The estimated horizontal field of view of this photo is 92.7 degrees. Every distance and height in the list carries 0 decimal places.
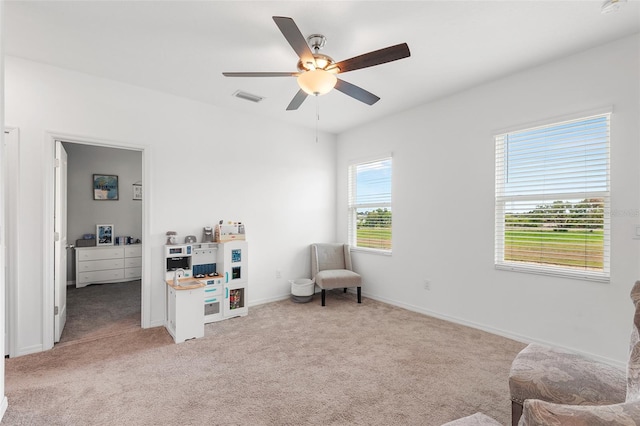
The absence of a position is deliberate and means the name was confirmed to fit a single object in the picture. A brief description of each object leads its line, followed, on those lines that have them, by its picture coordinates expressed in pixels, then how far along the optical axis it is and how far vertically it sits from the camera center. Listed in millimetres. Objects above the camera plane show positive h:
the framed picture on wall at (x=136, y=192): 6230 +363
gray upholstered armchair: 4332 -906
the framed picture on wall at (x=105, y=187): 5843 +439
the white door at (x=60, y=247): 3088 -396
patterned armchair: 1181 -829
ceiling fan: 2010 +1079
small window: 4609 +105
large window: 2705 +124
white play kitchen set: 3146 -808
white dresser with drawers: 5387 -1000
